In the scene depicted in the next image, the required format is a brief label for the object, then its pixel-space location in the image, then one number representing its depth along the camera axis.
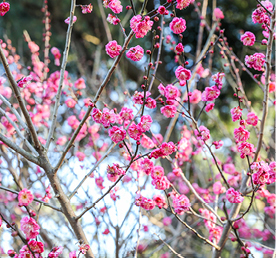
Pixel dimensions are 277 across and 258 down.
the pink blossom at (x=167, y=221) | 2.24
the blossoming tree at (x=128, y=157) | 1.36
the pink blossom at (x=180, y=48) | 1.35
